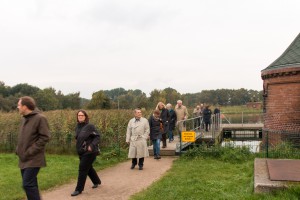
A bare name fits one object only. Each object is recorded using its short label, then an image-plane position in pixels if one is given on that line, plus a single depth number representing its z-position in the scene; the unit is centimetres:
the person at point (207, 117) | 2156
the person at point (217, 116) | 2473
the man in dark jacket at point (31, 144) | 566
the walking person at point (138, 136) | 1004
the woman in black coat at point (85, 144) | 731
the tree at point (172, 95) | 6646
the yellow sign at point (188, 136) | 1248
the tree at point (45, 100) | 5896
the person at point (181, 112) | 1564
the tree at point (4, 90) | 7750
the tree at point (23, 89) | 7688
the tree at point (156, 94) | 5765
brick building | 1602
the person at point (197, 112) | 2348
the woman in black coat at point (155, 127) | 1173
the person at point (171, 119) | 1501
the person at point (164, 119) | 1351
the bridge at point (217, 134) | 1307
